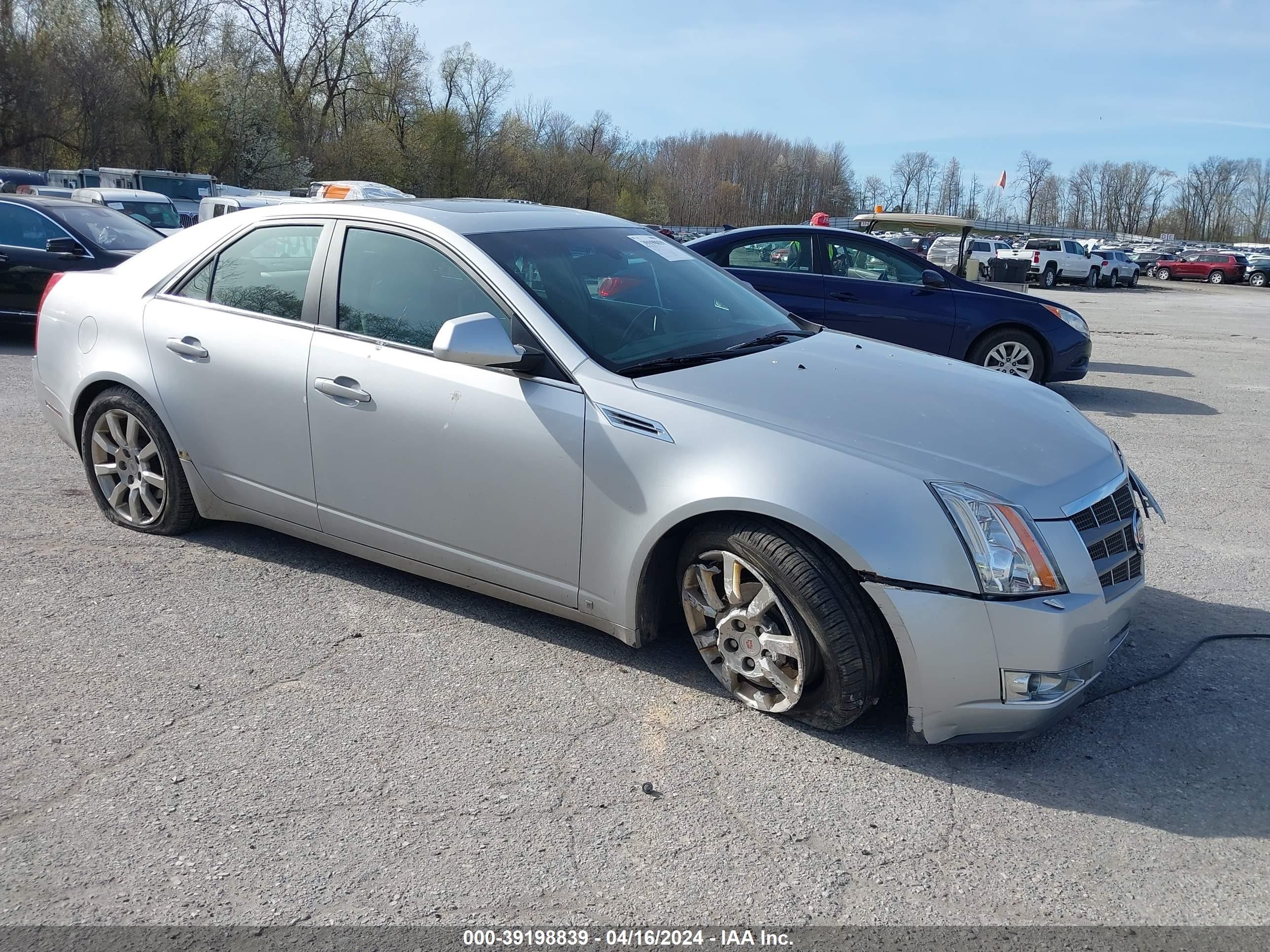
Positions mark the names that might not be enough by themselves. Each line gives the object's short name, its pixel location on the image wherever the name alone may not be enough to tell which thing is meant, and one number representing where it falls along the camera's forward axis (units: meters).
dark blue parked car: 9.87
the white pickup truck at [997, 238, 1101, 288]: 40.19
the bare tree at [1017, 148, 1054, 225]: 131.62
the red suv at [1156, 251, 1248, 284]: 50.25
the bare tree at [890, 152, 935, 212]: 128.00
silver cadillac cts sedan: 3.07
